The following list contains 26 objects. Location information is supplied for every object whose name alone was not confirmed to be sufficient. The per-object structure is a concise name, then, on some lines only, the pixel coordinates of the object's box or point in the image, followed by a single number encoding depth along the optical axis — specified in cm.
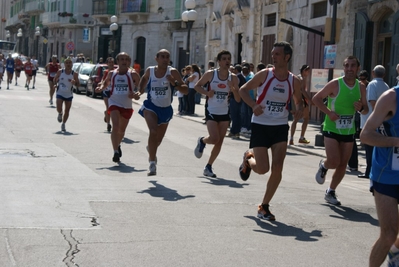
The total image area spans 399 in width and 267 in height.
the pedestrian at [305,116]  1741
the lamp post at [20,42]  10036
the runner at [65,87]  1909
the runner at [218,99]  1181
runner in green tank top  961
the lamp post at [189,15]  3246
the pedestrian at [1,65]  4171
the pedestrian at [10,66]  4162
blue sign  6156
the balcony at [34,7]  8431
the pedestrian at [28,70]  4144
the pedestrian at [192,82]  2425
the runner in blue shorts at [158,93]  1152
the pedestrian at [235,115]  2020
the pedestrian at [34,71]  4177
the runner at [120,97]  1297
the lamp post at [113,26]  4725
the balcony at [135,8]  5544
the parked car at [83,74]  3850
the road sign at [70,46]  5631
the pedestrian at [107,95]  1814
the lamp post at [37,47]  8818
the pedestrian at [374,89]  1218
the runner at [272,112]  852
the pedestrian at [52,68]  2886
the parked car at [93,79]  3441
